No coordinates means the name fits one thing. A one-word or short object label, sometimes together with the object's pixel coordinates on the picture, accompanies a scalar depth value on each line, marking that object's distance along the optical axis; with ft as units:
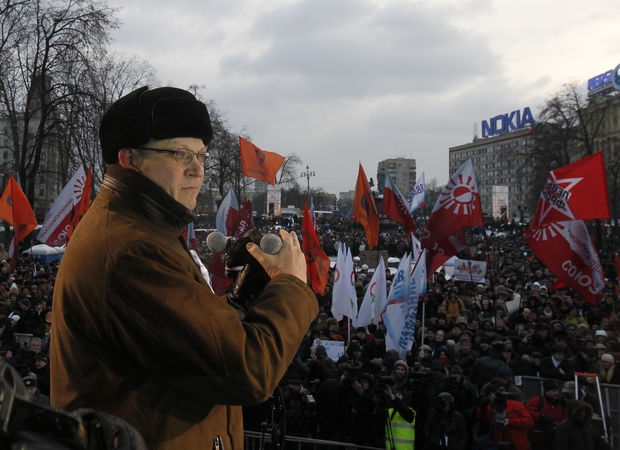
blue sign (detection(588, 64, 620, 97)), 239.05
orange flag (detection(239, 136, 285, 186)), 43.50
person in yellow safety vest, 21.97
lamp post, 221.66
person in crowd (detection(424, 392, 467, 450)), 21.01
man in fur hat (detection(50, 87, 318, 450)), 4.19
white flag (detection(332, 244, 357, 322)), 40.01
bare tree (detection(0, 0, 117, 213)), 75.61
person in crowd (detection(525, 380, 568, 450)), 21.53
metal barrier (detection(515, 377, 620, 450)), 22.88
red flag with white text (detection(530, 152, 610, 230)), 31.91
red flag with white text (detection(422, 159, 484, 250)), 36.60
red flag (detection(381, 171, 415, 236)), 46.70
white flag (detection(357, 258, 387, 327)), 39.17
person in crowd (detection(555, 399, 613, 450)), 19.81
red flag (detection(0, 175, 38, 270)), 45.92
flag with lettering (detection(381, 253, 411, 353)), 32.19
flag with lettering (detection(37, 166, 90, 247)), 44.24
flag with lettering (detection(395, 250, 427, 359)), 31.65
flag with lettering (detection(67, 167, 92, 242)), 43.60
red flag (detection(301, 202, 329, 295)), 41.73
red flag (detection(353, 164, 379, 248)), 47.81
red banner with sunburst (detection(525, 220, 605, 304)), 32.65
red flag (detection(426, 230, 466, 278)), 37.88
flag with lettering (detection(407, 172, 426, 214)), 65.21
